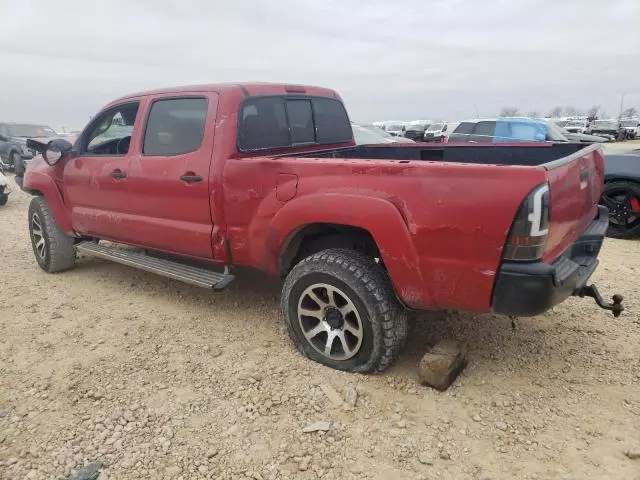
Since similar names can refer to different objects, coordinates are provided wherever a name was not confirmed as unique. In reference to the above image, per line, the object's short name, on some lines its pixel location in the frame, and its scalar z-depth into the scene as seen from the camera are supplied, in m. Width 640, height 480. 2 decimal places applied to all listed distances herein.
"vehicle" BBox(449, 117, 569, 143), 11.01
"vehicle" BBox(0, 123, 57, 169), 14.80
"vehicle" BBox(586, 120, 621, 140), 33.94
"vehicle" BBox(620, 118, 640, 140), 34.74
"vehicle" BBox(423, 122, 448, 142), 23.92
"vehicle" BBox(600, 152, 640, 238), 6.37
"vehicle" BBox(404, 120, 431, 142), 25.87
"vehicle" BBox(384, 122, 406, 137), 32.83
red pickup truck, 2.45
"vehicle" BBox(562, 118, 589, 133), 31.27
